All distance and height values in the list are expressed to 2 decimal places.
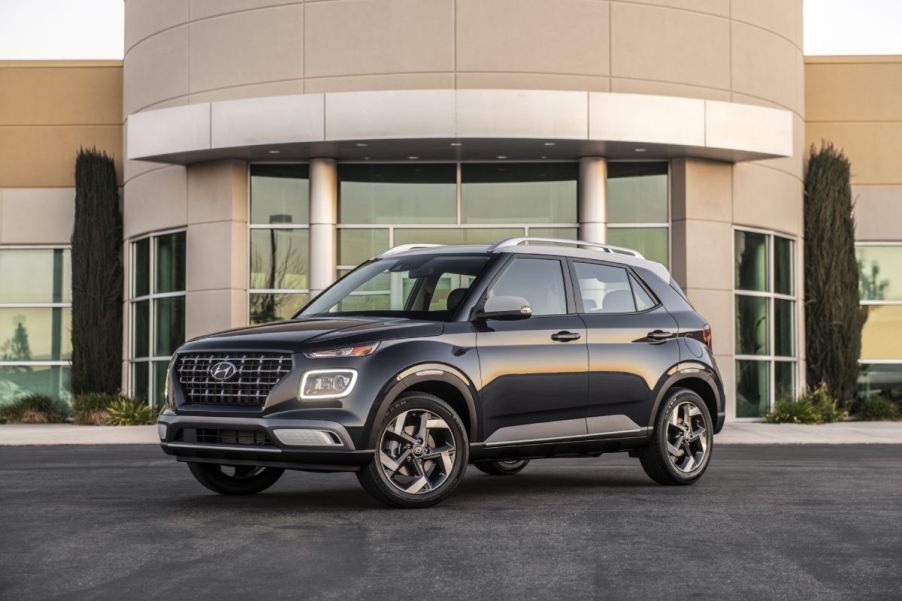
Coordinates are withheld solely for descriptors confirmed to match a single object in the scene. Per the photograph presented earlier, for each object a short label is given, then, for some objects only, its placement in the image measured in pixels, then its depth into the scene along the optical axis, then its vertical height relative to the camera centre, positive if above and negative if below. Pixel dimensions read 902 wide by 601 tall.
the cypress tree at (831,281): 25.12 +0.90
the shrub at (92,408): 24.27 -1.33
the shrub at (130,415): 23.78 -1.42
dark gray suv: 9.01 -0.32
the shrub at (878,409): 25.05 -1.46
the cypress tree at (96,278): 25.44 +1.04
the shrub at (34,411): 25.48 -1.45
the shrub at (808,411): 23.45 -1.39
